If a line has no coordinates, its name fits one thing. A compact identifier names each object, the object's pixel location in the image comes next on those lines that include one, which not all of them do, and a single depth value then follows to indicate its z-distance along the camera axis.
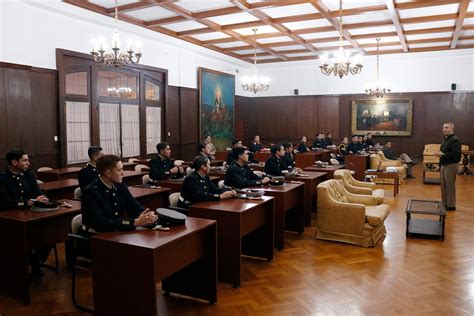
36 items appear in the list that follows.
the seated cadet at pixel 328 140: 15.28
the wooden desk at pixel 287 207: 5.24
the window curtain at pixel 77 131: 8.70
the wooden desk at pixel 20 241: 3.55
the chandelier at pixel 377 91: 13.95
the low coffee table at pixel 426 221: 5.65
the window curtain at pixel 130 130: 10.34
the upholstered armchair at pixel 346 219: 5.33
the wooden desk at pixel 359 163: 11.02
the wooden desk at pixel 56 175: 6.97
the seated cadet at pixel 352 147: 12.48
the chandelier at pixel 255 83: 13.18
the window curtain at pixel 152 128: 11.22
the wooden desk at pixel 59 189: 5.44
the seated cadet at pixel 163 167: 6.61
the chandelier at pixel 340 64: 8.37
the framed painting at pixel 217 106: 13.40
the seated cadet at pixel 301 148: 12.53
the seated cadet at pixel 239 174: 5.41
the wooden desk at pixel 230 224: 3.97
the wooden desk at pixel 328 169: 7.52
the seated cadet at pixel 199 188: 4.31
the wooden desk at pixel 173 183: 6.29
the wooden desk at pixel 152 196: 5.13
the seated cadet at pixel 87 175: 5.20
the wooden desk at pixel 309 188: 6.34
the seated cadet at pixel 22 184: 4.25
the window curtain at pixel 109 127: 9.57
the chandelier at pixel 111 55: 7.10
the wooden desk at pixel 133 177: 6.91
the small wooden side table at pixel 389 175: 8.96
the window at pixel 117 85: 9.56
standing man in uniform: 7.10
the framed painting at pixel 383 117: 15.28
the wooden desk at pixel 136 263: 2.85
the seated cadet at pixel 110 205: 3.16
